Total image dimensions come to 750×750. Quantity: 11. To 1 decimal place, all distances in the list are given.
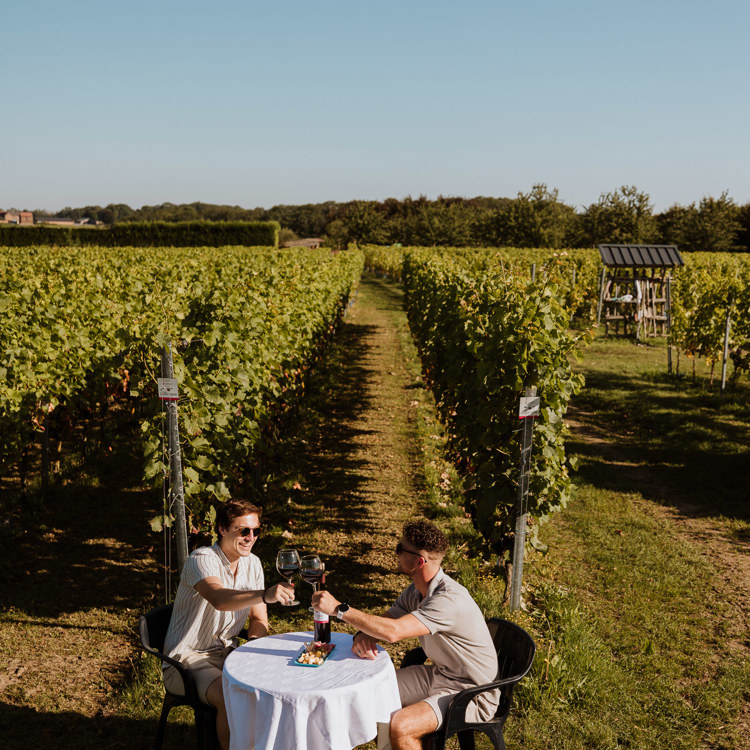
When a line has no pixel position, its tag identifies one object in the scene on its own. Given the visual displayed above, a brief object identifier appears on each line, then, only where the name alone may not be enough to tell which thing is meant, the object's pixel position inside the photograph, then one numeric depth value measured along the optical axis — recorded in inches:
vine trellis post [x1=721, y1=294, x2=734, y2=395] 454.0
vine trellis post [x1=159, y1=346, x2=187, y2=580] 188.2
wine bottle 115.1
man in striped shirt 122.5
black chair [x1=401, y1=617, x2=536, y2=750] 118.8
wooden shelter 717.3
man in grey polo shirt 114.4
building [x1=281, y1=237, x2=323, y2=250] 3327.3
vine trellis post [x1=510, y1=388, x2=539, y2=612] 195.0
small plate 111.9
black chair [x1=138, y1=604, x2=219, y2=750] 125.0
